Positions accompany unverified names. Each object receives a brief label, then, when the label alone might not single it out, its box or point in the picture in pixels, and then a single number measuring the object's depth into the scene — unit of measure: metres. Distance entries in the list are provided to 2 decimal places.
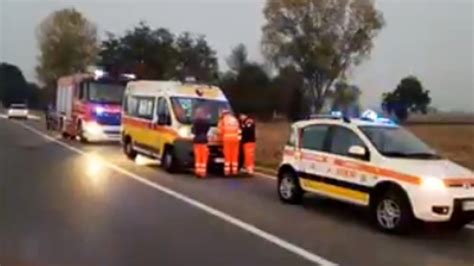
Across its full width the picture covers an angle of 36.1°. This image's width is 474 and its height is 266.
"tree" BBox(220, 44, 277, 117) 65.62
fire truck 28.41
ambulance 17.28
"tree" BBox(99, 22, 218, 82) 79.31
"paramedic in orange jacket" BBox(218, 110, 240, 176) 16.75
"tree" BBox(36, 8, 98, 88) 75.38
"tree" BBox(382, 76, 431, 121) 79.39
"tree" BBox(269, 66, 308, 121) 64.06
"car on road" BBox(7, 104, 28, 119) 70.31
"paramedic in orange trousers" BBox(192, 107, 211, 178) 16.64
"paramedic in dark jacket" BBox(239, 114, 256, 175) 17.27
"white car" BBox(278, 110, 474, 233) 9.45
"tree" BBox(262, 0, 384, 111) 61.53
